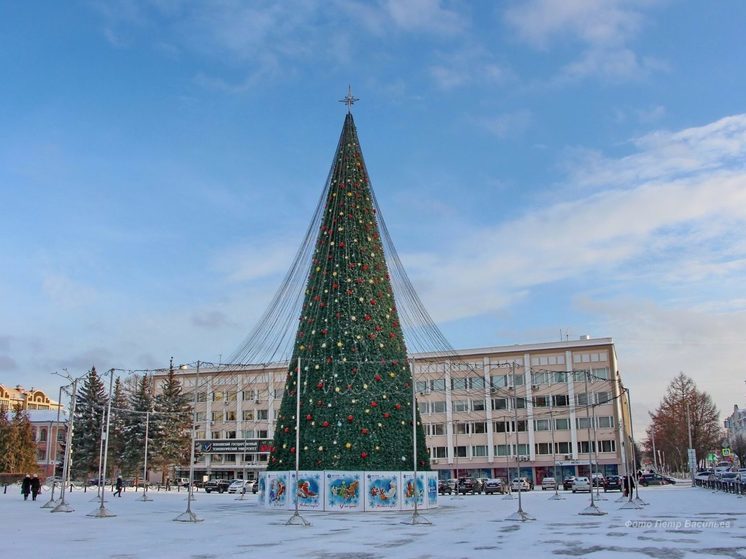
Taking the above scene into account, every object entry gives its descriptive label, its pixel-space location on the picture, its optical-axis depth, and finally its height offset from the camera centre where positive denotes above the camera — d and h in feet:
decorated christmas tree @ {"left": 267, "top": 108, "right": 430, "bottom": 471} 96.84 +10.02
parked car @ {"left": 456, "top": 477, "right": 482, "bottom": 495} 198.49 -13.19
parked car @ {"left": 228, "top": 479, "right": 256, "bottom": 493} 212.43 -13.87
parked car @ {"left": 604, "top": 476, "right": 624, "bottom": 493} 190.90 -12.08
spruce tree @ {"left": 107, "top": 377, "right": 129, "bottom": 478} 243.17 +1.41
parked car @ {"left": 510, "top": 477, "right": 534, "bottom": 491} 214.69 -14.64
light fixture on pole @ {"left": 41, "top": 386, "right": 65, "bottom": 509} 111.34 -9.79
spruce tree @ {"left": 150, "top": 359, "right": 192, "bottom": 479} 240.32 +4.20
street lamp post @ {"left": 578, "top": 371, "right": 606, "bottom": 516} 93.91 -9.75
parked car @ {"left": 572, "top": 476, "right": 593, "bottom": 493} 194.80 -12.92
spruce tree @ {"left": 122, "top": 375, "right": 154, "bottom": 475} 237.86 +1.34
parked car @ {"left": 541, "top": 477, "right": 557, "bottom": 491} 225.87 -14.41
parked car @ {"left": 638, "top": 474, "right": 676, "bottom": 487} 240.94 -14.40
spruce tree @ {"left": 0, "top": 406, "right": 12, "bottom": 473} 248.11 -2.62
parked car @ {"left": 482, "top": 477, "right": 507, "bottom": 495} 195.83 -13.20
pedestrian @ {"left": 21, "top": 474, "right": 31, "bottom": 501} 136.87 -8.41
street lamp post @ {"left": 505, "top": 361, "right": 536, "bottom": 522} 84.90 -9.37
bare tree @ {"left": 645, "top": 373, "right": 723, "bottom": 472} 285.02 +6.75
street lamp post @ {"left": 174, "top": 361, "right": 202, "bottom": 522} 85.85 -9.07
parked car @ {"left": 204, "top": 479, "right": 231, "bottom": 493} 234.17 -14.87
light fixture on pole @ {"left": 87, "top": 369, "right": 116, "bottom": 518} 91.91 -9.09
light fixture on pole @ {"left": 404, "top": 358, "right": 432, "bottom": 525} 79.66 -2.81
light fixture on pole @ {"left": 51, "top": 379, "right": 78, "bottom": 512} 103.91 -3.75
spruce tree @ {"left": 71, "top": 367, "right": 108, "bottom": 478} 248.52 +0.87
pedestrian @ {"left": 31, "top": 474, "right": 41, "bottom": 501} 137.00 -8.41
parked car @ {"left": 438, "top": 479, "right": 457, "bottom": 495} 203.51 -13.80
